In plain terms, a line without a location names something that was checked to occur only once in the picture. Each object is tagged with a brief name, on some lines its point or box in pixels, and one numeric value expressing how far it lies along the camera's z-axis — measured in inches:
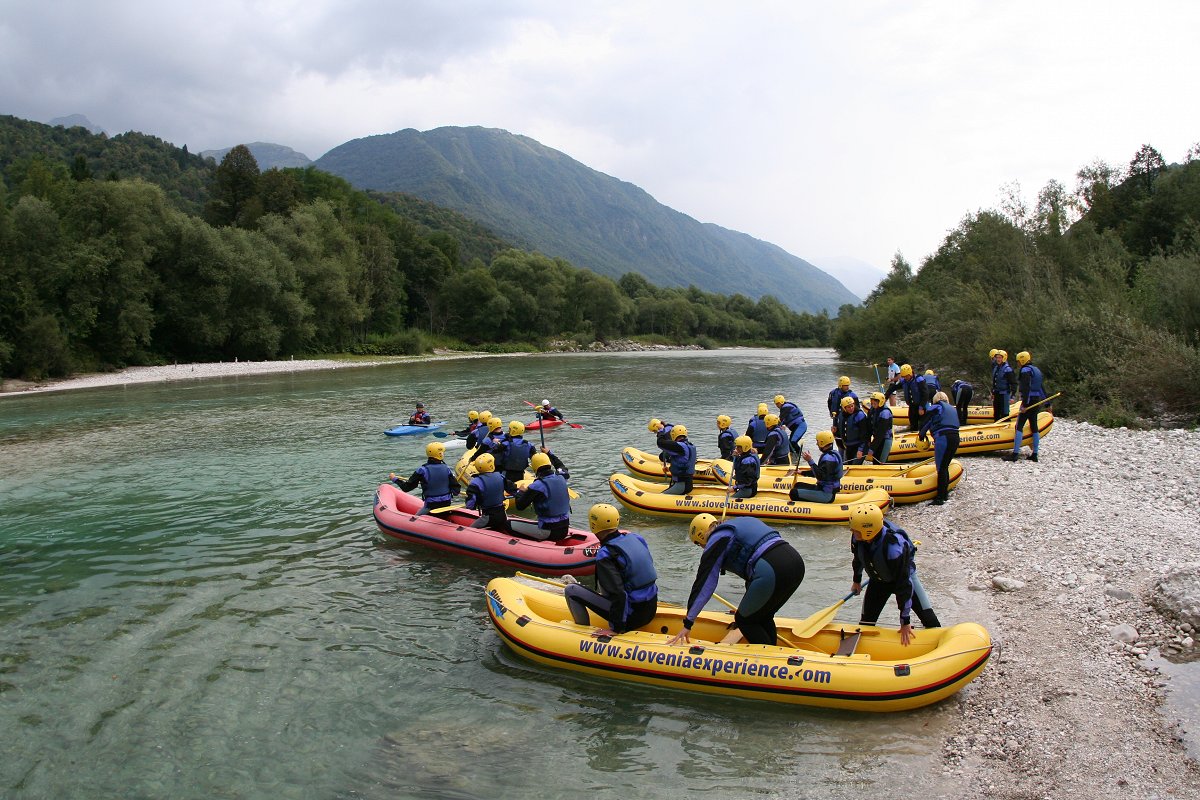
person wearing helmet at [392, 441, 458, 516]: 469.4
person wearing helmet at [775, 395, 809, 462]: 653.3
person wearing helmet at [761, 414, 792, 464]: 612.1
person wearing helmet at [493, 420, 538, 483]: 516.4
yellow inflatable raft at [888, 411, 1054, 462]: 626.2
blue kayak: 874.8
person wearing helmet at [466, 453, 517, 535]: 442.3
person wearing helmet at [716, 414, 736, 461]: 574.2
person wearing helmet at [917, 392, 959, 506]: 490.9
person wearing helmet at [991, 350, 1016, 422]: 667.4
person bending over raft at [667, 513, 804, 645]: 268.4
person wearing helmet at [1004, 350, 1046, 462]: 585.9
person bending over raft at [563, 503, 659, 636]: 290.7
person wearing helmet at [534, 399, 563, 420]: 913.7
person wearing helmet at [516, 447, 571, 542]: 414.3
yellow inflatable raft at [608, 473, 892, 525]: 490.3
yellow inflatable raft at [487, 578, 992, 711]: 254.2
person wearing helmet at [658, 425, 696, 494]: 533.6
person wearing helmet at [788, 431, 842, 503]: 494.6
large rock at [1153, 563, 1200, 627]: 268.2
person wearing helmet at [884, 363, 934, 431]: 692.7
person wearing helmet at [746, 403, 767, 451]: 620.4
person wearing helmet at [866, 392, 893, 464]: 591.8
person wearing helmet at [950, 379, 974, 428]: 648.4
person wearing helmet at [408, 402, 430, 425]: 908.0
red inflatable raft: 412.8
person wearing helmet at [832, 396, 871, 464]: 605.6
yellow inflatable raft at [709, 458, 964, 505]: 518.0
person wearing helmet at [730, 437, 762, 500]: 484.6
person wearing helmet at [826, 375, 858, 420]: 680.1
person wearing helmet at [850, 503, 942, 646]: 266.8
